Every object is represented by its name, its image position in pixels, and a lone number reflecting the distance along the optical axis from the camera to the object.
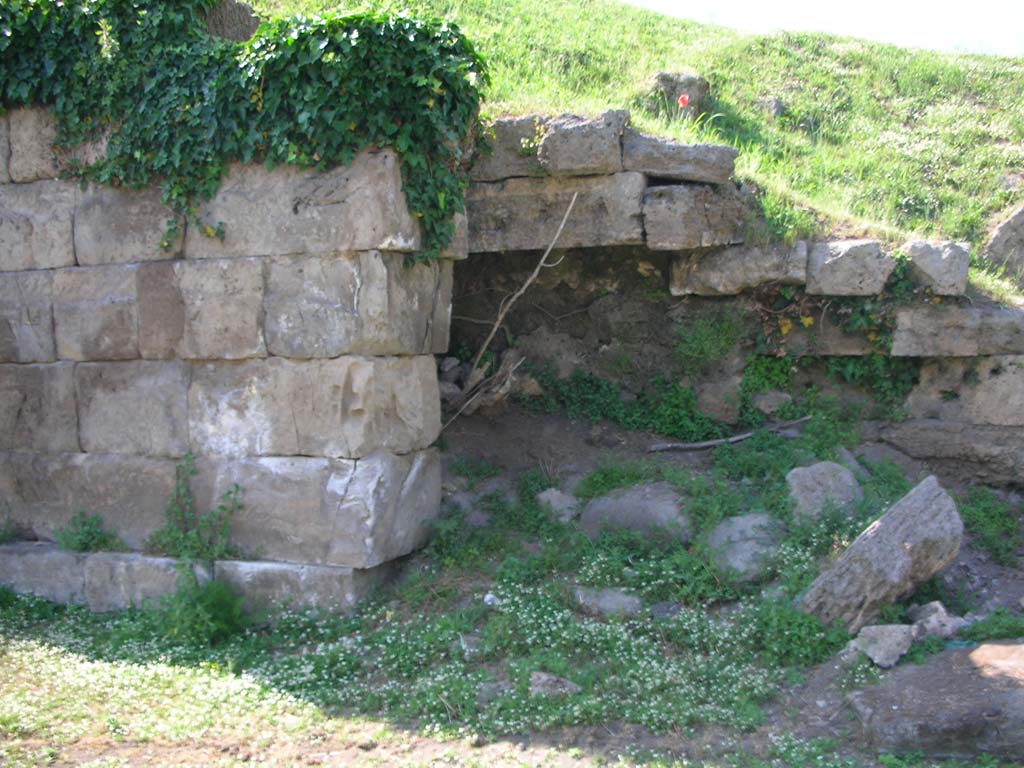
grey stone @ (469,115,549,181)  7.45
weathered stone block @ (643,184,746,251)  7.43
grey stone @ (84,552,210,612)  6.46
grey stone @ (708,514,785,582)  5.97
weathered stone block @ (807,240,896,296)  7.46
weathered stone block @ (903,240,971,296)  7.35
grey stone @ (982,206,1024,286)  8.47
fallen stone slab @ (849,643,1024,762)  4.36
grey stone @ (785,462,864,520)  6.30
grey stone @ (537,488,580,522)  7.00
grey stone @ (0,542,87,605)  6.70
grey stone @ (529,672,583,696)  4.98
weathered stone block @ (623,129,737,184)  7.39
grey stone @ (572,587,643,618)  5.82
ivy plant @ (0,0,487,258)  6.00
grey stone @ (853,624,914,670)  4.99
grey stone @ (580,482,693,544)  6.55
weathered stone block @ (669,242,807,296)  7.57
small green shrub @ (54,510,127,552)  6.73
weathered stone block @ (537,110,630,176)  7.30
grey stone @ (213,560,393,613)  6.17
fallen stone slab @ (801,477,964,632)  5.36
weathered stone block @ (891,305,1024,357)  7.37
